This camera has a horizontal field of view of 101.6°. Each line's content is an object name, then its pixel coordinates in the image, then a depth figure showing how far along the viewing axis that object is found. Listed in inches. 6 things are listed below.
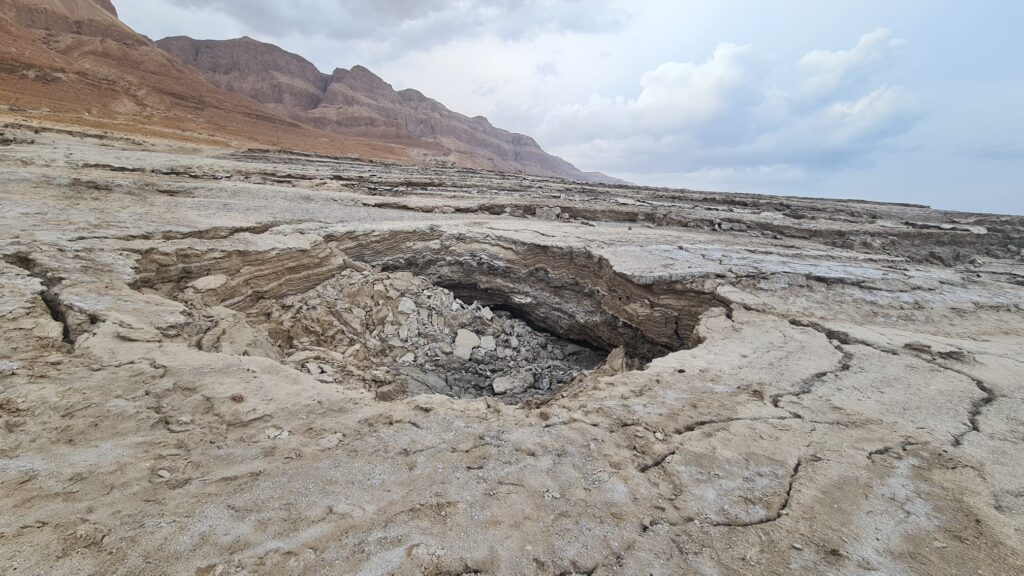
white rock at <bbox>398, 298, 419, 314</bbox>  231.5
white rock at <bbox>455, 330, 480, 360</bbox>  225.3
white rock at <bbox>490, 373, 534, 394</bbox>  208.7
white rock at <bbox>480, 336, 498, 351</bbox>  237.2
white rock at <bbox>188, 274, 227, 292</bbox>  177.2
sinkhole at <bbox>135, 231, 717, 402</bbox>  178.2
